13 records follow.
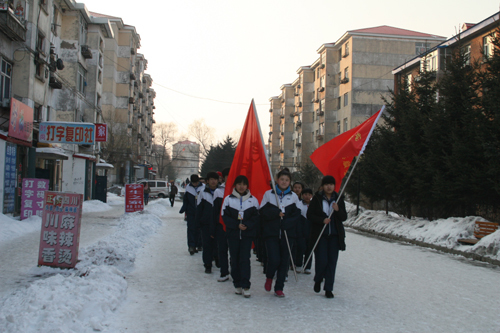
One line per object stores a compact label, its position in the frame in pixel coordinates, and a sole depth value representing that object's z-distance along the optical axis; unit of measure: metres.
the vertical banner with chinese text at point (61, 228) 7.90
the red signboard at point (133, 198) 22.36
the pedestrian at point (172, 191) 35.62
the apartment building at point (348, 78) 52.28
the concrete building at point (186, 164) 152.93
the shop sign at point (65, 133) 18.45
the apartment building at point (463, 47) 20.75
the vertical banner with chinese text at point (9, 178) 17.26
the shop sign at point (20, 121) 16.88
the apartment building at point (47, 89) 17.80
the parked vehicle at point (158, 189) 52.78
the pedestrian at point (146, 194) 34.88
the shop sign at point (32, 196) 16.17
